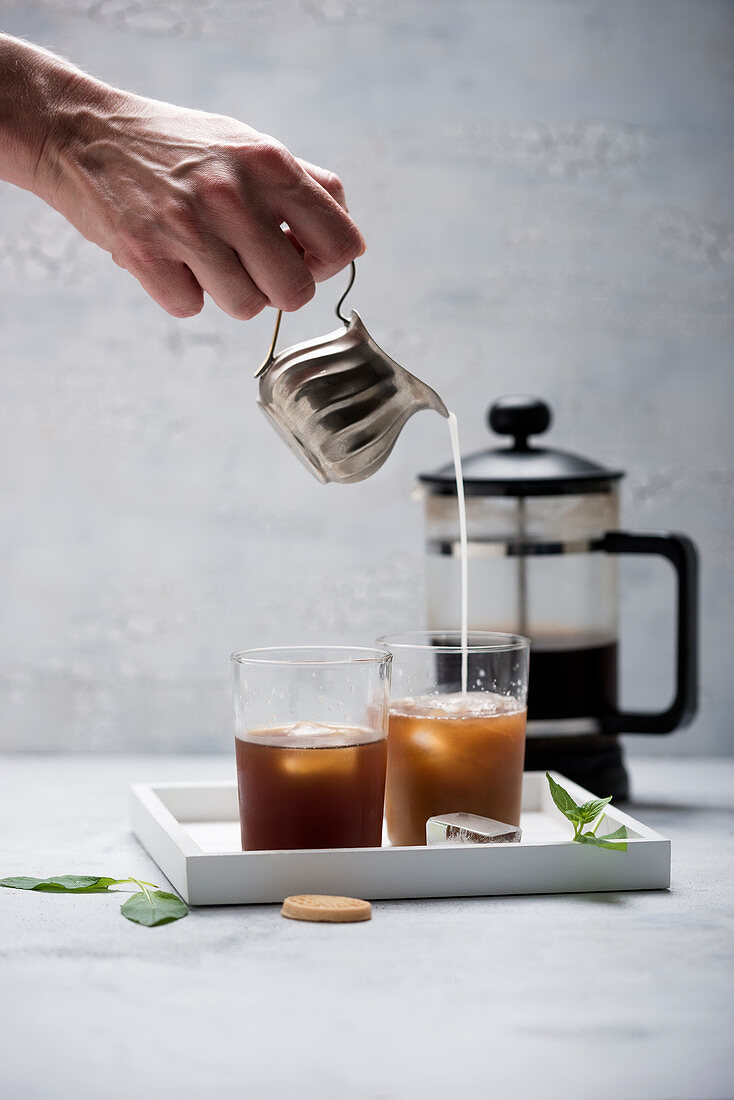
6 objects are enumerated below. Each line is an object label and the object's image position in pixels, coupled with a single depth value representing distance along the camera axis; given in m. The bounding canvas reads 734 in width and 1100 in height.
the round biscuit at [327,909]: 1.06
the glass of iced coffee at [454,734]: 1.14
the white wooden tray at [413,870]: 1.09
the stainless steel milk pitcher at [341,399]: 1.13
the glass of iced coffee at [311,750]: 1.10
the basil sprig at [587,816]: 1.11
